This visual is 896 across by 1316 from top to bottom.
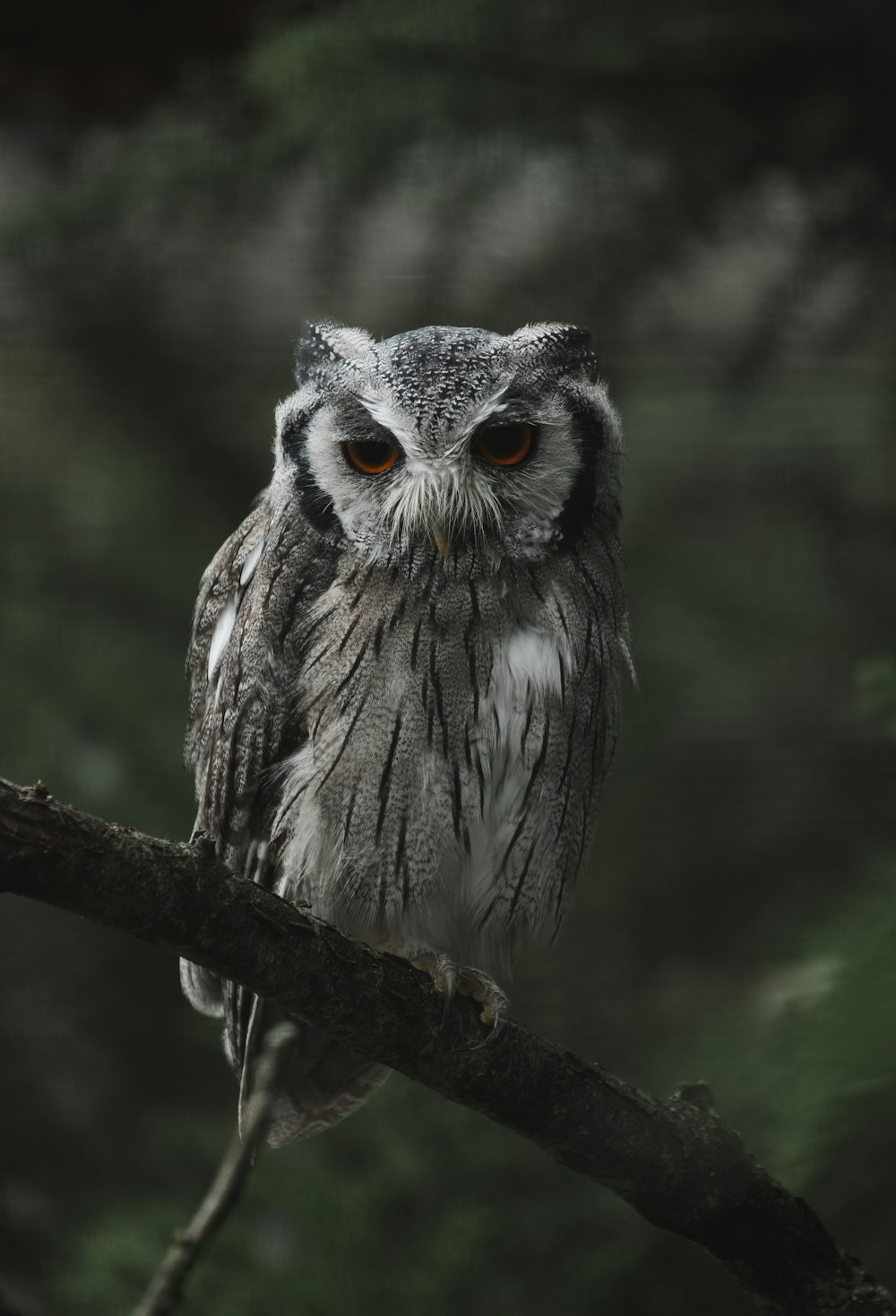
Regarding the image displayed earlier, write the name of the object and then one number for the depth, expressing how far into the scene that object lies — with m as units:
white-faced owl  4.48
